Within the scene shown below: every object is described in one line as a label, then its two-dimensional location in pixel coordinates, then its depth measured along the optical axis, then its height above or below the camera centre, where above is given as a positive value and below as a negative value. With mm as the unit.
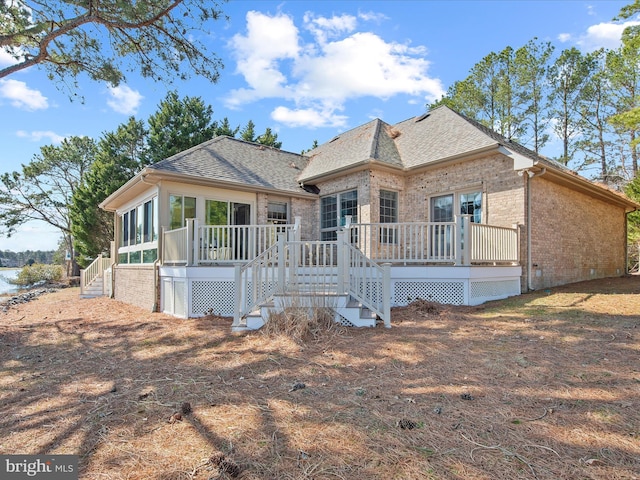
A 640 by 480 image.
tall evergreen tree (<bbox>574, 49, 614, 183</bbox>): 20531 +8196
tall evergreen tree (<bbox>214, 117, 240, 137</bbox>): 24586 +8849
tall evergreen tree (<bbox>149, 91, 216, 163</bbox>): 22453 +8095
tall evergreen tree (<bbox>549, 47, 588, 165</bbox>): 20938 +9586
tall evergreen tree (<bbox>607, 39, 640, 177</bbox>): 18719 +9311
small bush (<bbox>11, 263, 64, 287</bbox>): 25906 -2270
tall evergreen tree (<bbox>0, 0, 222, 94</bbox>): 7740 +5221
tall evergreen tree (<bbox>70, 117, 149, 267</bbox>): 21797 +3217
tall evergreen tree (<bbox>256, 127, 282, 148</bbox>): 27673 +8730
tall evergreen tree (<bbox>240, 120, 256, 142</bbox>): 27433 +9160
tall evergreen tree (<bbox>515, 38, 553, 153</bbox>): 21047 +10236
